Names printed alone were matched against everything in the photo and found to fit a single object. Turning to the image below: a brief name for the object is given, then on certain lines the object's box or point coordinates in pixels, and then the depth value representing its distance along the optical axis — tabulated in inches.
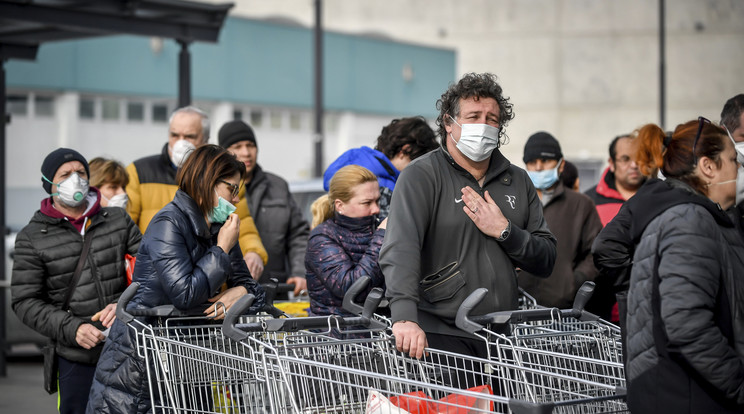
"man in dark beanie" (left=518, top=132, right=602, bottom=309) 474.9
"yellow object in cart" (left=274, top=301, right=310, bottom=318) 472.1
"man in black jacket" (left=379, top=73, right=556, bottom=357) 324.5
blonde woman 381.7
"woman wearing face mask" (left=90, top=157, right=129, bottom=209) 530.7
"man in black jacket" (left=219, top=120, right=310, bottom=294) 557.0
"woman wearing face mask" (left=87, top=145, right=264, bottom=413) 355.6
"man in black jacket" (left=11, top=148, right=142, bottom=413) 423.2
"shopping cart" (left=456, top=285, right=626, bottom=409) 312.7
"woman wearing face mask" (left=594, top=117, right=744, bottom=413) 249.9
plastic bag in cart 275.6
